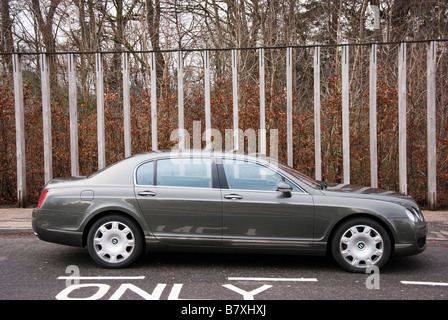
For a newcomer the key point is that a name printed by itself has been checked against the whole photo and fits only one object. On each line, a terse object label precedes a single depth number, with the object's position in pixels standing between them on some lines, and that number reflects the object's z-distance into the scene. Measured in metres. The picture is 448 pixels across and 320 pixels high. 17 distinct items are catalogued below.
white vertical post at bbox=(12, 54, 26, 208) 9.72
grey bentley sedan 5.26
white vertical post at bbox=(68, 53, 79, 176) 9.59
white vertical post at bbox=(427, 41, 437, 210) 9.21
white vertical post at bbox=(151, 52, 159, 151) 9.59
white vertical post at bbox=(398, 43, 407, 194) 9.24
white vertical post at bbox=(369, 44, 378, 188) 9.27
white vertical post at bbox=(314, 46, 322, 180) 9.36
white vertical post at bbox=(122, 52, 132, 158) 9.65
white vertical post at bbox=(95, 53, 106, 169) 9.63
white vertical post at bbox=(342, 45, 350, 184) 9.28
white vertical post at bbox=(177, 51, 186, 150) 9.59
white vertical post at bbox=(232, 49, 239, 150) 9.51
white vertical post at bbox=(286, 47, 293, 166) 9.38
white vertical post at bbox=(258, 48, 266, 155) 9.49
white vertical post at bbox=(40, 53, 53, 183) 9.71
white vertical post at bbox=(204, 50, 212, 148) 9.49
